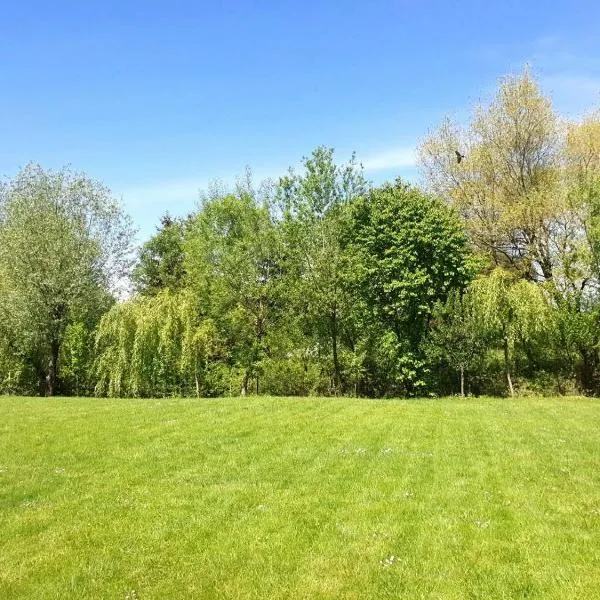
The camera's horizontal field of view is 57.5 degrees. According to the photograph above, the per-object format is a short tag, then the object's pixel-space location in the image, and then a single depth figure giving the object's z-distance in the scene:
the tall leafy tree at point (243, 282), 33.06
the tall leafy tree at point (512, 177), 31.39
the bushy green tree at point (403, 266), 29.91
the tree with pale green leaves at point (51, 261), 31.64
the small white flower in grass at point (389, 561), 6.82
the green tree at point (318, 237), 30.95
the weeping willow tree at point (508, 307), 28.45
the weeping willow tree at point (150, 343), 29.23
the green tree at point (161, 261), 48.47
